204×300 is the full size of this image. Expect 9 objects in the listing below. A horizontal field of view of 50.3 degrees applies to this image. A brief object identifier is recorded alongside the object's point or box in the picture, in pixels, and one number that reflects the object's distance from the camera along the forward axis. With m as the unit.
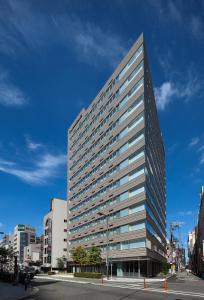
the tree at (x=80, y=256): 42.84
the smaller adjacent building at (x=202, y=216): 54.89
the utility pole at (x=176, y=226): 57.99
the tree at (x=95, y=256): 41.64
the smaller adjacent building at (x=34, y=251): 110.39
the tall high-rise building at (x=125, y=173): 36.41
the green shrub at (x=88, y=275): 34.59
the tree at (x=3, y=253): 45.79
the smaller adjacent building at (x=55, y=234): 75.45
